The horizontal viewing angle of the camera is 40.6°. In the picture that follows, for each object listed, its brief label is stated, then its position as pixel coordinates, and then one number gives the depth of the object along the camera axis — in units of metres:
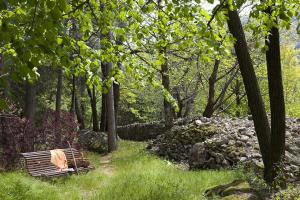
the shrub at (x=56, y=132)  14.71
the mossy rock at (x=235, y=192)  7.14
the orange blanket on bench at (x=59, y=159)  11.56
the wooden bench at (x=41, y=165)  10.75
